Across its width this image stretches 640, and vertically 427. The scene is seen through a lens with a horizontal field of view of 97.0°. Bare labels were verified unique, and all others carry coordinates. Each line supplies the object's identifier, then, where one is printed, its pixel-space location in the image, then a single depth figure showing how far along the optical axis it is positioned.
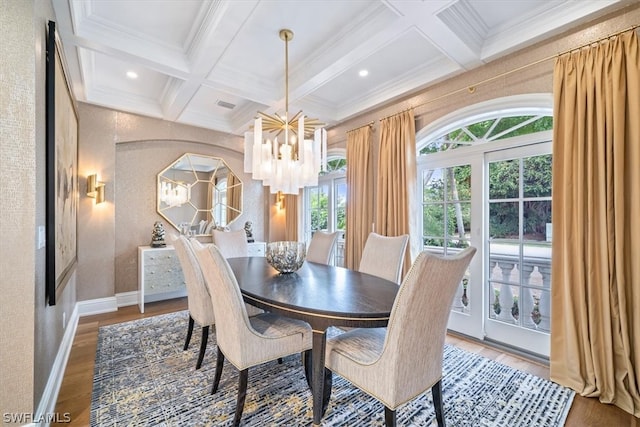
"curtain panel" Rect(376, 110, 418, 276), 3.18
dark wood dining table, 1.46
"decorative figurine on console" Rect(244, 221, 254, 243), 5.08
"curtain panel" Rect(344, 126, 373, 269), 3.70
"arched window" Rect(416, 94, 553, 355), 2.49
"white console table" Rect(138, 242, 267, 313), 3.69
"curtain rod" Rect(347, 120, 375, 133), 3.71
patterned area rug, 1.68
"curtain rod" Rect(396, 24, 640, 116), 1.92
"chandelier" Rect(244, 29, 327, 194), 2.41
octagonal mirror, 4.37
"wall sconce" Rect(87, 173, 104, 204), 3.47
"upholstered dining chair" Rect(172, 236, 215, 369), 2.18
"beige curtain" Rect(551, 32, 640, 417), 1.81
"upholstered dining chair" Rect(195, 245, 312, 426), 1.59
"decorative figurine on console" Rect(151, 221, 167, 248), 4.00
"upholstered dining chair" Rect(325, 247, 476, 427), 1.25
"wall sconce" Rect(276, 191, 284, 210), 5.45
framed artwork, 1.69
